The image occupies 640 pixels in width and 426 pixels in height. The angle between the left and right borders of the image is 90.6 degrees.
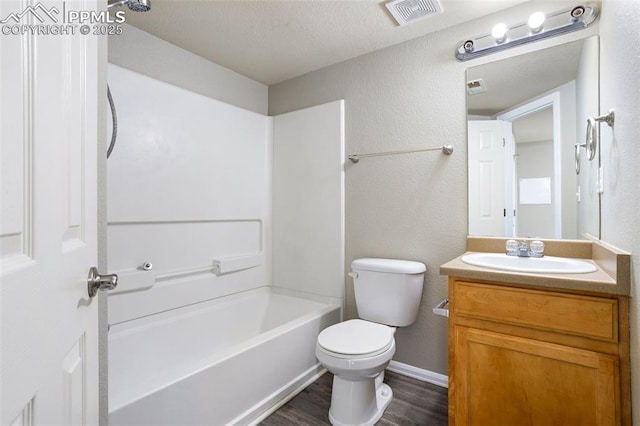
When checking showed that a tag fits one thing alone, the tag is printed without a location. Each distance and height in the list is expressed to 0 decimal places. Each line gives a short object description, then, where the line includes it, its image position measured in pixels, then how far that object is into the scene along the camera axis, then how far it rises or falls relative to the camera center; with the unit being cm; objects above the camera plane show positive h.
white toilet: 158 -69
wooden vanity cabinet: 109 -56
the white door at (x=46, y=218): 41 -1
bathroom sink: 143 -25
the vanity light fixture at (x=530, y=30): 160 +98
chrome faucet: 166 -21
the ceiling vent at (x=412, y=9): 174 +115
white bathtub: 134 -82
